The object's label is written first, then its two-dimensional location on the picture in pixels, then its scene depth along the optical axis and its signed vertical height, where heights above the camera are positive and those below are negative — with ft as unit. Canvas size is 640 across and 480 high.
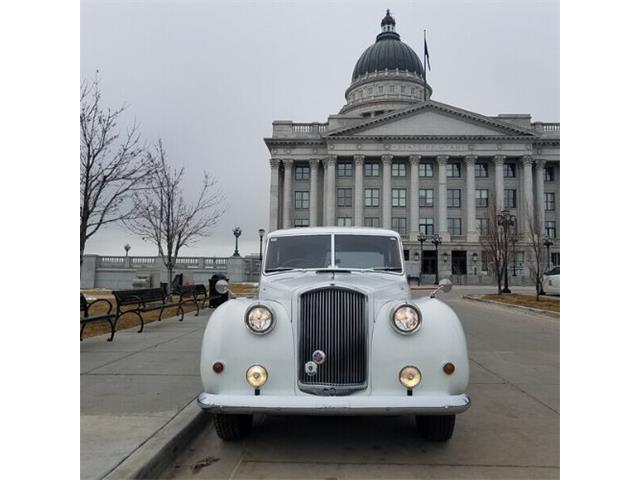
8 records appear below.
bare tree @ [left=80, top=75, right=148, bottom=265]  41.24 +7.19
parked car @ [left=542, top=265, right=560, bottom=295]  81.41 -4.14
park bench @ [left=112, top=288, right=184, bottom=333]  38.60 -3.61
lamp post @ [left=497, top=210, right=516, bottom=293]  106.83 +7.24
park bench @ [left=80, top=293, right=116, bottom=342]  31.45 -4.03
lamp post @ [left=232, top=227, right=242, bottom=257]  145.59 +6.86
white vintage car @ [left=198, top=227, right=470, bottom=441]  12.96 -2.73
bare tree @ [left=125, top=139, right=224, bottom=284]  70.41 +5.77
